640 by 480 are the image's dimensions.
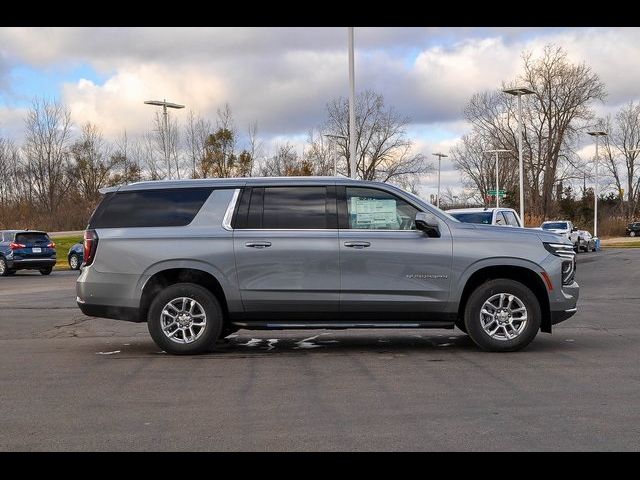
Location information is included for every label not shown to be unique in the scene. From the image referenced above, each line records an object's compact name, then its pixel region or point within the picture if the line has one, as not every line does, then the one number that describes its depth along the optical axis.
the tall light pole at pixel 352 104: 23.81
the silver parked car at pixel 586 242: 43.96
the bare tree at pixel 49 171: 57.66
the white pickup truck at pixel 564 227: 40.84
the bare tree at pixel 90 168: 58.03
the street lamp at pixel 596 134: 59.81
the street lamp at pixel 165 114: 31.45
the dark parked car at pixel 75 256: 32.88
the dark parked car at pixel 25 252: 28.98
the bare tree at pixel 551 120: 65.25
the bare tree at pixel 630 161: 86.06
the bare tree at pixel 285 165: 44.78
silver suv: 9.14
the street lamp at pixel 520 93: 40.15
